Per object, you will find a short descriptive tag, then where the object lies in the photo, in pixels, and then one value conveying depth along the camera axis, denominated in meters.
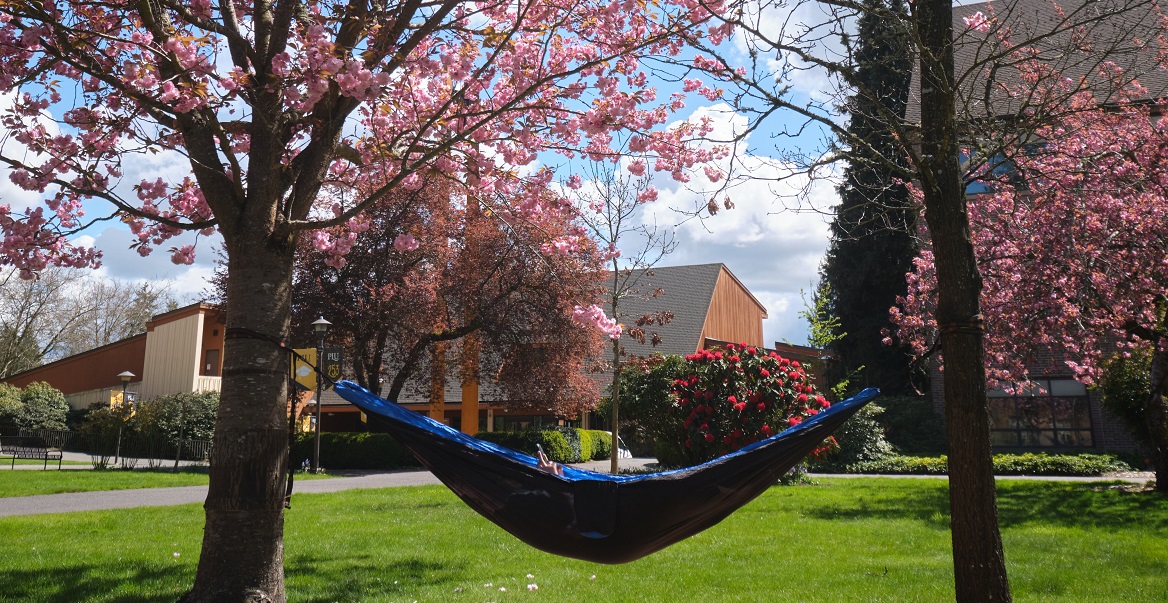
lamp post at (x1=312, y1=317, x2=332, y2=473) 13.09
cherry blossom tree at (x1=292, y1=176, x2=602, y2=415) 16.84
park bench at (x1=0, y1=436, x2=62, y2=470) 16.91
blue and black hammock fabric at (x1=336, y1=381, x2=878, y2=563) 3.50
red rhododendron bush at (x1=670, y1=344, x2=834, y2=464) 10.58
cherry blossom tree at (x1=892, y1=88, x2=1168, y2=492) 8.81
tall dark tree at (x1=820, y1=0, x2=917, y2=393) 20.61
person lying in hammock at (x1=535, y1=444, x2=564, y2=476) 3.95
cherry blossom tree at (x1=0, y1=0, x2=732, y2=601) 3.90
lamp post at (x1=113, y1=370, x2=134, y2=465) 17.16
